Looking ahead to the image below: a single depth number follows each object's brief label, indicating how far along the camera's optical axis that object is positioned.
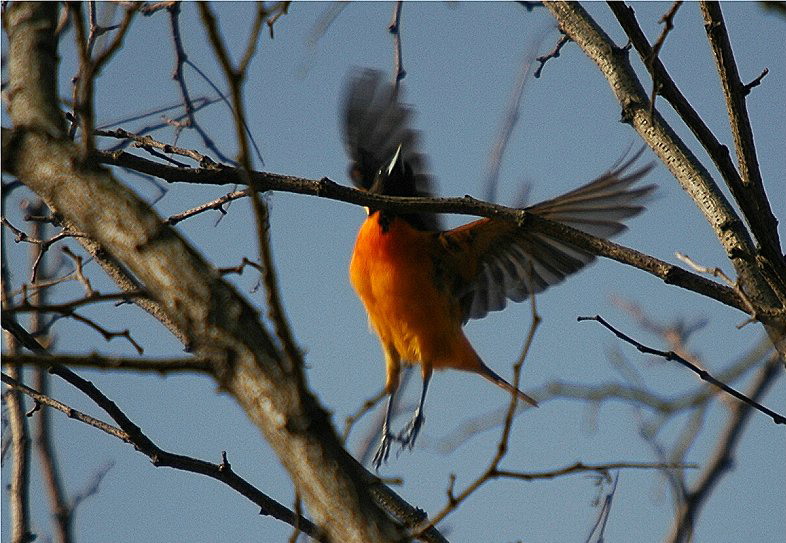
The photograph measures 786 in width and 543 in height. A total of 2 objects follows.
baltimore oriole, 7.74
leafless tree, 3.57
